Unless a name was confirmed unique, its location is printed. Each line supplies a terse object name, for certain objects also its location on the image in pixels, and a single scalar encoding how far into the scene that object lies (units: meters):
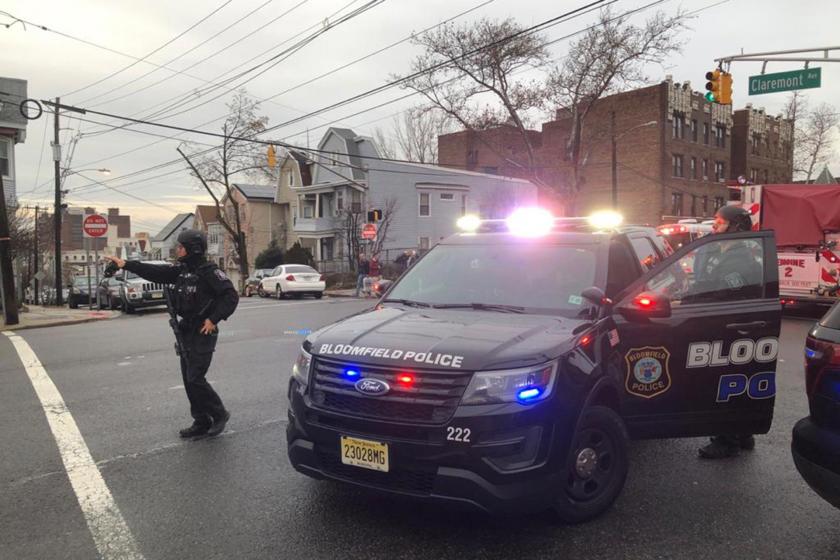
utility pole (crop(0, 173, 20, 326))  16.56
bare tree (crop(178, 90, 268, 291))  42.00
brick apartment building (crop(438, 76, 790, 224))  43.72
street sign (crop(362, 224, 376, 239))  27.80
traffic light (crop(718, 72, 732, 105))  16.97
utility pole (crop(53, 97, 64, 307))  27.09
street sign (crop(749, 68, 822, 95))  15.41
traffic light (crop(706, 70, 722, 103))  16.98
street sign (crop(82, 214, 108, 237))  19.80
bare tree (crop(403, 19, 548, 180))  32.31
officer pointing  5.37
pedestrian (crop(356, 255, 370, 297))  26.17
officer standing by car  4.48
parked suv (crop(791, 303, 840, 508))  3.00
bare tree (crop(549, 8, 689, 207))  31.23
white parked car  26.00
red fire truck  12.58
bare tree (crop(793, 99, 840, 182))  51.44
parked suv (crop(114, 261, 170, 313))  19.88
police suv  3.11
